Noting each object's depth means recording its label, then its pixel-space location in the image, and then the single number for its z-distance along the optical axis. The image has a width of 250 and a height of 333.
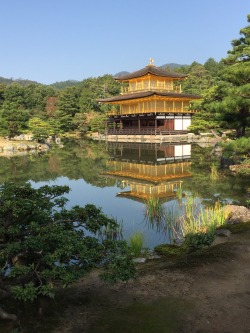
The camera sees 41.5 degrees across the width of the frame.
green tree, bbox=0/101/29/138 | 36.15
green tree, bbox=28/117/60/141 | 36.44
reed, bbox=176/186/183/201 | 12.52
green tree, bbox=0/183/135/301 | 4.09
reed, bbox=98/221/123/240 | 8.81
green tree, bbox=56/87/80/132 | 50.78
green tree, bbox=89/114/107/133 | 48.09
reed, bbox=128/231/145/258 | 7.47
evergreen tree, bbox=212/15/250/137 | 12.61
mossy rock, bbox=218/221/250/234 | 8.28
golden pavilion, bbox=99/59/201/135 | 39.78
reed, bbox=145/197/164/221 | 10.37
